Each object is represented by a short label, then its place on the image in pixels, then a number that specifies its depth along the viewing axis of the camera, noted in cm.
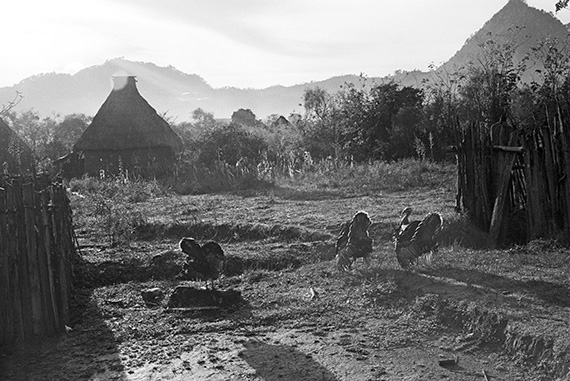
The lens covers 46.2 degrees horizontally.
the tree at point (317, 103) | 3019
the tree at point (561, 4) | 849
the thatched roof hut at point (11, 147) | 1512
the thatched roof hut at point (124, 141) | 2281
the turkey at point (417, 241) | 620
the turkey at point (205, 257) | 652
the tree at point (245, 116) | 4486
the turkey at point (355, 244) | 636
